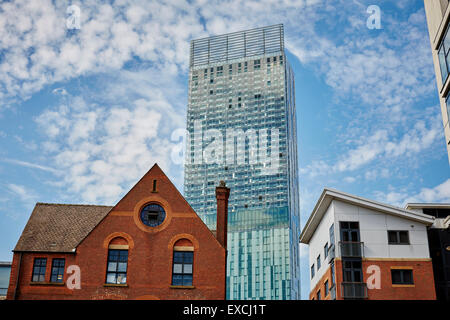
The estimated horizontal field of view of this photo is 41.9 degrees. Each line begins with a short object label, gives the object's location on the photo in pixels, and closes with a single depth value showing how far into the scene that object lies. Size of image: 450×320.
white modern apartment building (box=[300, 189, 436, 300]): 44.06
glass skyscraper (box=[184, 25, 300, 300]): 194.50
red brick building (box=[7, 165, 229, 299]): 42.06
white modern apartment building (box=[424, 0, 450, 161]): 35.56
